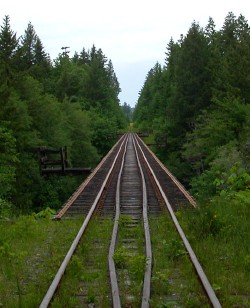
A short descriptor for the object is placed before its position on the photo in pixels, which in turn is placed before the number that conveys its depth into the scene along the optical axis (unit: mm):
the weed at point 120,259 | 7902
